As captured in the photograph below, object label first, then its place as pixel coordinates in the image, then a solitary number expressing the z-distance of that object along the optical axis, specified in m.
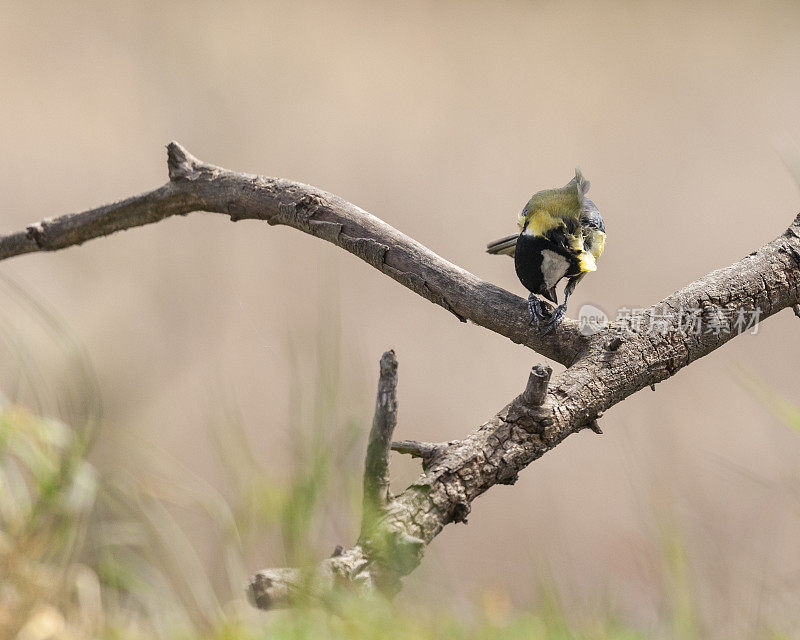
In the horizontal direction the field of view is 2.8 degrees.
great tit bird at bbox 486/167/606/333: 9.70
